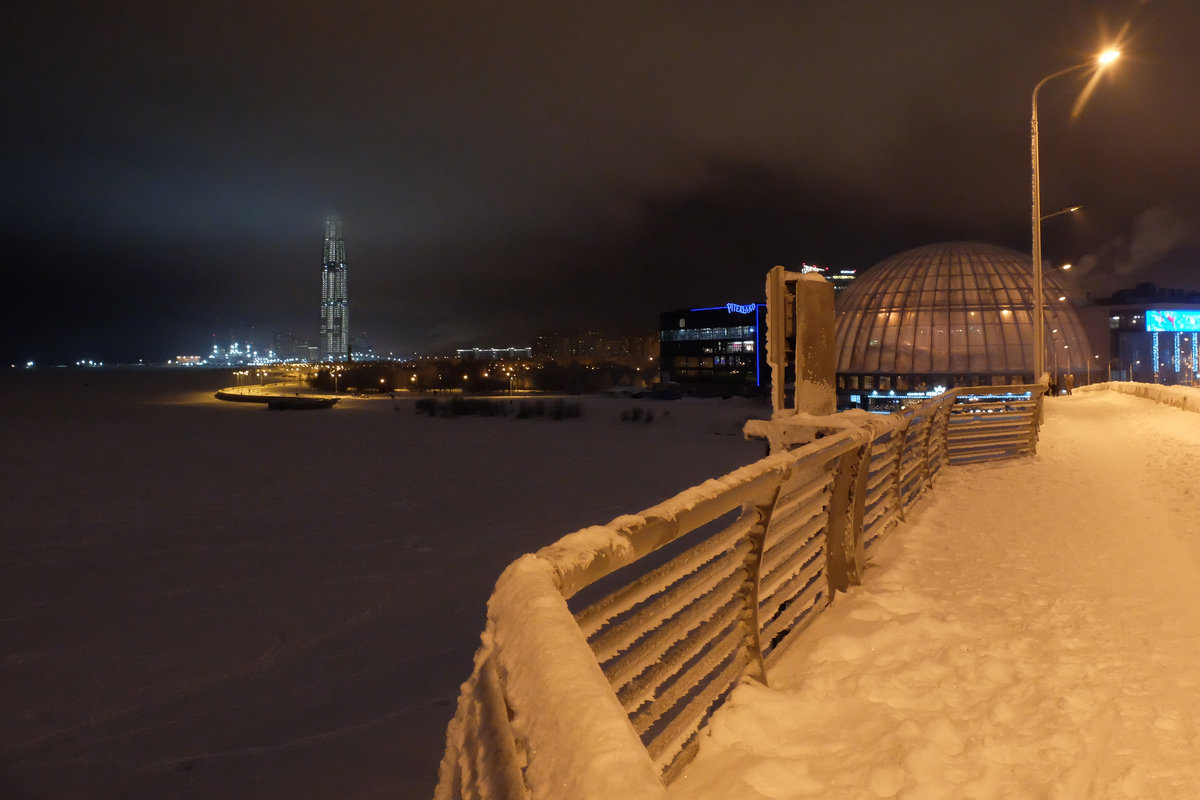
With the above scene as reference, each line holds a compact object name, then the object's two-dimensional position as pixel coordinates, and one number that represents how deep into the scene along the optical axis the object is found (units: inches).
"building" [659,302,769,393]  3897.6
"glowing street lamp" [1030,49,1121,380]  726.5
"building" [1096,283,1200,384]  3206.2
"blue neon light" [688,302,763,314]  3966.5
